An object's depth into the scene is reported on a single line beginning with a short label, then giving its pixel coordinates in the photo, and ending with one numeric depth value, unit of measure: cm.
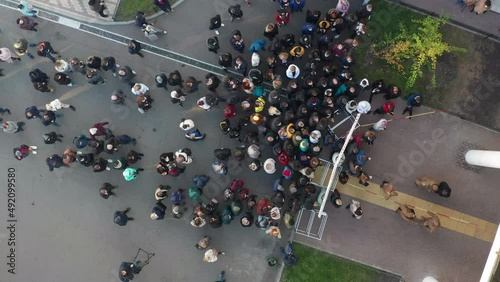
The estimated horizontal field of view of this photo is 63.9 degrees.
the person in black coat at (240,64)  1814
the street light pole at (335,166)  1700
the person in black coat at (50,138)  1891
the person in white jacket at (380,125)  1808
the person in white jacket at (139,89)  1869
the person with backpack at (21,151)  1928
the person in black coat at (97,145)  1865
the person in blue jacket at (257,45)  1855
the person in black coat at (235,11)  1888
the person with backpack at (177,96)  1843
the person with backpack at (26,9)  1927
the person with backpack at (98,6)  1916
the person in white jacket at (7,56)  1916
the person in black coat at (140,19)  1892
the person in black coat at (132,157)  1886
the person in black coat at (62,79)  1878
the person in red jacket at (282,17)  1853
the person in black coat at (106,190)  1847
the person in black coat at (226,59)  1827
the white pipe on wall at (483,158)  1707
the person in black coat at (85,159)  1848
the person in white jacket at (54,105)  1950
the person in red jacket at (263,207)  1806
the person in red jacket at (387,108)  1831
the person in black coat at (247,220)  1795
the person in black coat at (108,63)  1880
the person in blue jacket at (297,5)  1859
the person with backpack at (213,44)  1822
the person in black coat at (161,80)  1834
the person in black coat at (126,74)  1859
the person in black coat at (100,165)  1845
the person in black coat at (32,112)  1866
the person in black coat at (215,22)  1894
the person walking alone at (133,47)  1864
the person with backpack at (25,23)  1894
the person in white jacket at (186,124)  1861
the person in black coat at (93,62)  1853
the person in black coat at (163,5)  1892
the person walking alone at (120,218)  1877
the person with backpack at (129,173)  1880
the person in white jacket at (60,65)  1891
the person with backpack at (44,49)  1881
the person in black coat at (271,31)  1792
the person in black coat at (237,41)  1823
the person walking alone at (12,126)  1938
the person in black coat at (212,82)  1819
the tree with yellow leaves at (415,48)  1953
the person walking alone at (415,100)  1812
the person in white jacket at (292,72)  1766
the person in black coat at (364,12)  1772
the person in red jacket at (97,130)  1864
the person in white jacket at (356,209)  1841
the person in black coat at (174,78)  1847
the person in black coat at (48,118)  1853
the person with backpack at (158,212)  1838
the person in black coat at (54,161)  1872
